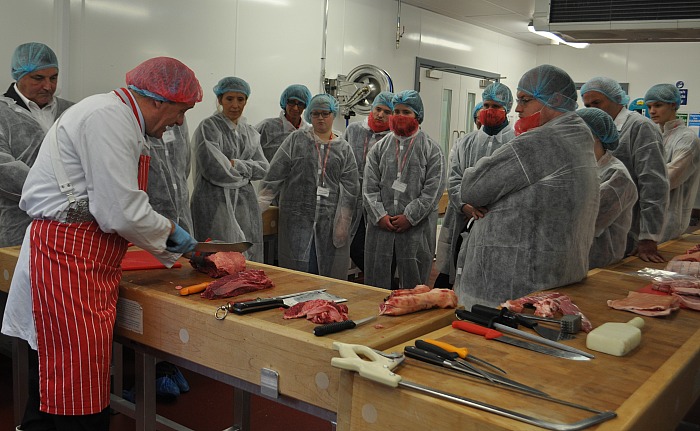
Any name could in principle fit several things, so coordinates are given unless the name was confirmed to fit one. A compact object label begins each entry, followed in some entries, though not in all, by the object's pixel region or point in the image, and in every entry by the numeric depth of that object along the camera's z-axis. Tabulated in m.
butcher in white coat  2.05
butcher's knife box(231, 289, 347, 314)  2.01
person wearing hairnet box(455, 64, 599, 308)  2.49
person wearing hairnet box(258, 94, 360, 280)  4.78
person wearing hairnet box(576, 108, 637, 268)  3.03
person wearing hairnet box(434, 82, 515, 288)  4.91
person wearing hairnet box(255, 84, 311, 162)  5.32
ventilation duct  3.22
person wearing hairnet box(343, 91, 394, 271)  5.46
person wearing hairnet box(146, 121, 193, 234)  3.76
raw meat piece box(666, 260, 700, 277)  2.92
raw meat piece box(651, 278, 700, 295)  2.40
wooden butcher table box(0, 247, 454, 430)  1.77
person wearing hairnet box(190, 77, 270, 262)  4.41
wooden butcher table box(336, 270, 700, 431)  1.31
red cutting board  2.55
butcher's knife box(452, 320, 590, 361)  1.66
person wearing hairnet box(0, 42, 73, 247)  3.35
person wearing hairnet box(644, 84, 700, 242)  4.38
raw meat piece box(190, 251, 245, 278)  2.50
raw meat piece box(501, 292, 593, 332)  2.03
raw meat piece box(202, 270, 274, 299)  2.19
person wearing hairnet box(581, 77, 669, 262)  3.48
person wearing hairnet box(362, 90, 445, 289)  4.57
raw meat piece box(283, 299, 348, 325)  1.94
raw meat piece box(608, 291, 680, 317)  2.13
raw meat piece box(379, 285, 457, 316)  2.06
